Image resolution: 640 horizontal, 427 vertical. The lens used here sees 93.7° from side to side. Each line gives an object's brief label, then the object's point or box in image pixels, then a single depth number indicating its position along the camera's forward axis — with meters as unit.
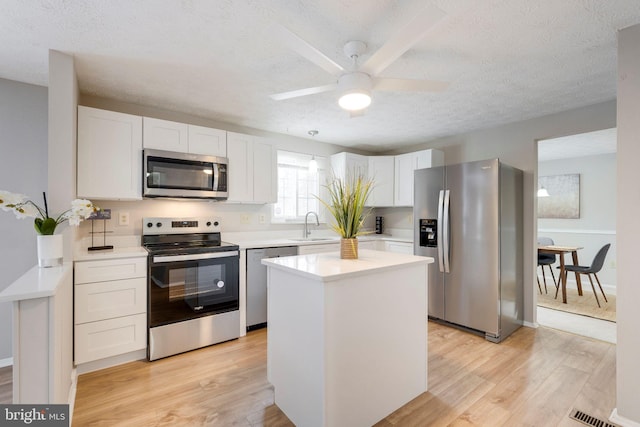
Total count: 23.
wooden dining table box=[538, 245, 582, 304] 4.24
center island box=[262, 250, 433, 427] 1.53
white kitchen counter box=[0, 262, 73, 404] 1.35
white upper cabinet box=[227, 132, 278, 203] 3.32
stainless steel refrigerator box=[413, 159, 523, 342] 2.97
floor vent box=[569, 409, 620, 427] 1.78
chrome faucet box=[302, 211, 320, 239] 4.07
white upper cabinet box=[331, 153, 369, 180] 4.39
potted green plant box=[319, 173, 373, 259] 1.95
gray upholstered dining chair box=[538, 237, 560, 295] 4.61
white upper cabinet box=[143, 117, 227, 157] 2.81
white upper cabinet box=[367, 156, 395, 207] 4.61
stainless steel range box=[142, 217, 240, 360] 2.59
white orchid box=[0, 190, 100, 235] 1.71
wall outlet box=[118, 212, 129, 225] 2.94
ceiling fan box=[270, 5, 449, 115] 1.30
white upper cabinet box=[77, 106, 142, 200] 2.51
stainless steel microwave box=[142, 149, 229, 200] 2.76
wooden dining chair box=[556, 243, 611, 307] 4.19
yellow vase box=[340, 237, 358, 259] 2.00
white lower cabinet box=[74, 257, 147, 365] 2.29
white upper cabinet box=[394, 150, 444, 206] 4.15
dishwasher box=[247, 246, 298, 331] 3.15
